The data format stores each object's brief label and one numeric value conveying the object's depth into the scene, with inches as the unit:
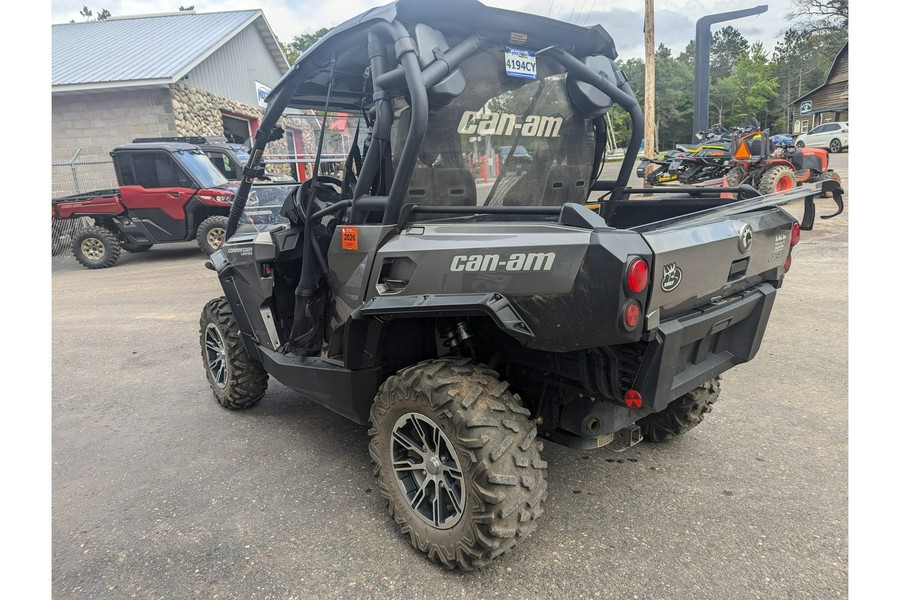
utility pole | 651.5
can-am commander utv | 87.0
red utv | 460.4
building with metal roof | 638.5
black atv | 565.9
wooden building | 1814.7
